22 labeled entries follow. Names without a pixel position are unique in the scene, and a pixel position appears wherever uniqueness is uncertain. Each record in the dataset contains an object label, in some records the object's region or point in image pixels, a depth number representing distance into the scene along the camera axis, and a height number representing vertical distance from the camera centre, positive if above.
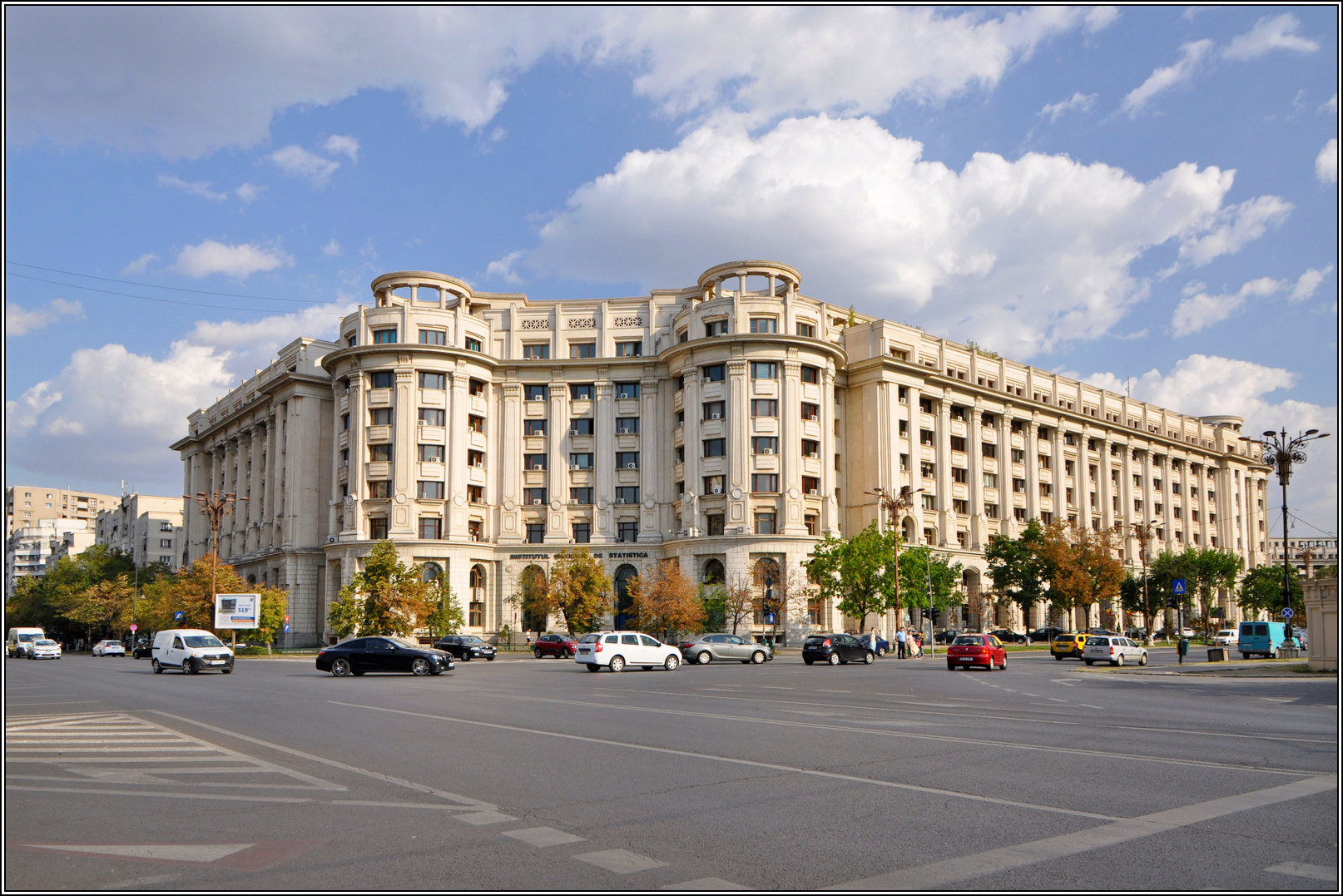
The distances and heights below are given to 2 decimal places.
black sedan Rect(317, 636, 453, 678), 36.78 -3.06
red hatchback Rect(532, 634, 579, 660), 56.38 -4.05
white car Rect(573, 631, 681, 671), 40.31 -3.15
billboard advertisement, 61.01 -2.14
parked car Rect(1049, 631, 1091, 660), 53.31 -3.80
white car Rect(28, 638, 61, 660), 65.06 -4.75
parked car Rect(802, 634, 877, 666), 46.78 -3.51
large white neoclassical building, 75.00 +10.46
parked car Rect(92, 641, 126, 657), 72.06 -5.25
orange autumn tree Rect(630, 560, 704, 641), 68.12 -2.11
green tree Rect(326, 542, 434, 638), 66.31 -1.70
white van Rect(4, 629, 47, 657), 68.19 -4.65
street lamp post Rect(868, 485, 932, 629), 61.92 +4.08
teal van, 55.25 -3.71
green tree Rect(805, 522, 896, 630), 64.50 -0.07
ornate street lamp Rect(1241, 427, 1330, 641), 42.69 +4.92
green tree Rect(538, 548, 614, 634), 71.44 -1.36
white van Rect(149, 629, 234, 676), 38.06 -2.93
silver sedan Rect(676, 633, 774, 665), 48.16 -3.62
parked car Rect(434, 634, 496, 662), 53.31 -3.87
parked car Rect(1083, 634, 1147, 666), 46.12 -3.59
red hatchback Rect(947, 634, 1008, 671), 41.22 -3.25
